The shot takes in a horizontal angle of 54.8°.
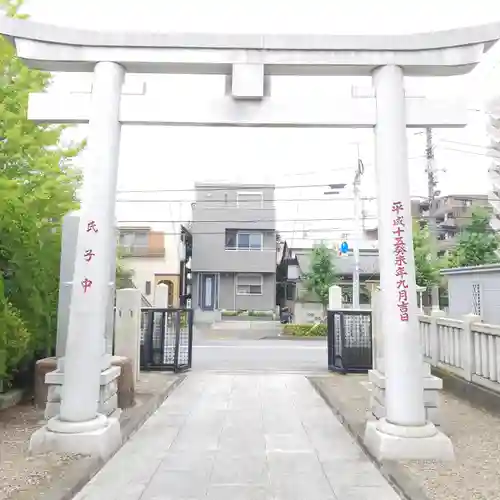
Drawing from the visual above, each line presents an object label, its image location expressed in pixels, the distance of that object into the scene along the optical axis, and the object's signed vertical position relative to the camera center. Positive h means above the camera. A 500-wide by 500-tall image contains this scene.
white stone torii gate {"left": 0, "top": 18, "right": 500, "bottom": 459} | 5.28 +2.31
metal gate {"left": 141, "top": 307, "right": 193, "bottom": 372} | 11.47 -0.79
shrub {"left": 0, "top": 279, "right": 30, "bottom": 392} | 6.16 -0.46
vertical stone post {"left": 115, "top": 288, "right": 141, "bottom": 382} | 9.05 -0.45
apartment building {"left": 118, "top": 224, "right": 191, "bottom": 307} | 33.22 +3.39
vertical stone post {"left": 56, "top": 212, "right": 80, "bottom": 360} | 6.57 +0.42
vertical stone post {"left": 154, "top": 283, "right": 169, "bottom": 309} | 14.15 +0.29
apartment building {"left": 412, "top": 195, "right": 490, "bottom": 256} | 41.06 +9.10
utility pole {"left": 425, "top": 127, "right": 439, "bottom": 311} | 30.80 +8.48
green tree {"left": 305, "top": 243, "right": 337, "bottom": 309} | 28.03 +2.09
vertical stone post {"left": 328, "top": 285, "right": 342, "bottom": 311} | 13.26 +0.31
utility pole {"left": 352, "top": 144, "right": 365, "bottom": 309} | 21.31 +3.81
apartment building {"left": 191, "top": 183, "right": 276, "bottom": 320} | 31.64 +3.91
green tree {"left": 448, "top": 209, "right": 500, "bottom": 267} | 26.19 +3.53
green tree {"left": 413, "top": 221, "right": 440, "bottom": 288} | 28.59 +2.76
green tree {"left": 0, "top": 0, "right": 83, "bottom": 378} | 7.09 +1.49
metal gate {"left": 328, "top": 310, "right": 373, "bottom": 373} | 11.53 -0.71
